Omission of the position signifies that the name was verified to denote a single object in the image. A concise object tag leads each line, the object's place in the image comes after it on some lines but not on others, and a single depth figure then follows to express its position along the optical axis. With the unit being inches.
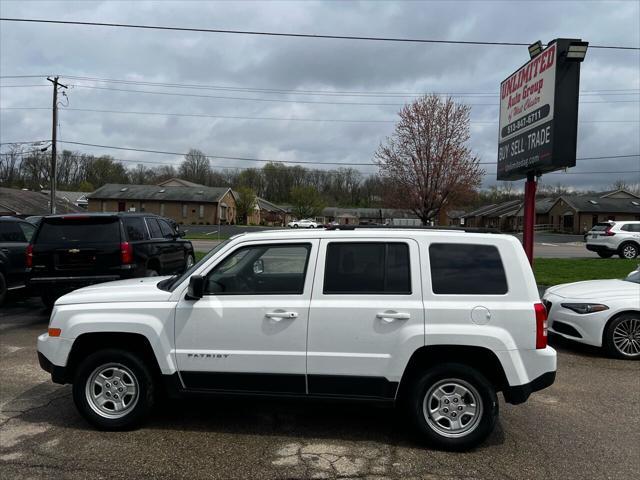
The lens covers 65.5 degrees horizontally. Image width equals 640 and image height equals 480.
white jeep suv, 154.2
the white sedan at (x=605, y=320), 270.8
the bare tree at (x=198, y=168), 3705.7
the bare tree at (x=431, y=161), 1316.4
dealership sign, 368.8
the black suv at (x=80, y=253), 325.7
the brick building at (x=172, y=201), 2908.5
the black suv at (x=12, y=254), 400.8
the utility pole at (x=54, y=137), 1315.2
